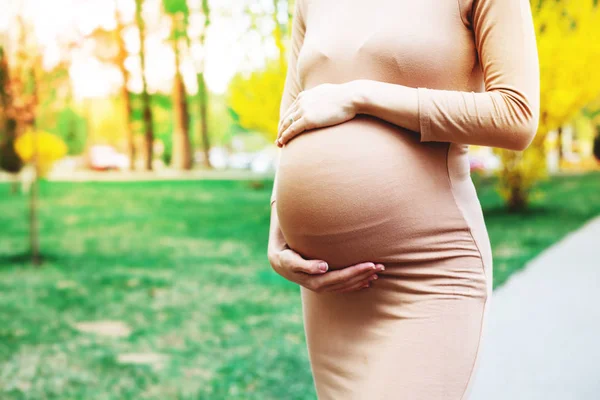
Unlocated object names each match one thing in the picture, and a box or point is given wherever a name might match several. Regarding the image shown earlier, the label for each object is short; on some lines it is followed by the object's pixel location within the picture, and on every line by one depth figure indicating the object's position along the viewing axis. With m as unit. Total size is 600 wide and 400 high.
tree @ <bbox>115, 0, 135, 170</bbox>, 26.55
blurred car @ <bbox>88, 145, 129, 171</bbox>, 37.19
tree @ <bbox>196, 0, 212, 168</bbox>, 18.78
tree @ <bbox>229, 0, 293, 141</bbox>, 11.90
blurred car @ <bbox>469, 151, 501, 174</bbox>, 12.95
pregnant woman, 1.37
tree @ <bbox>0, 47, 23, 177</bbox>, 7.97
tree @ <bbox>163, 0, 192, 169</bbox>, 23.45
